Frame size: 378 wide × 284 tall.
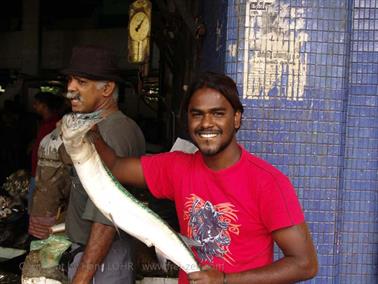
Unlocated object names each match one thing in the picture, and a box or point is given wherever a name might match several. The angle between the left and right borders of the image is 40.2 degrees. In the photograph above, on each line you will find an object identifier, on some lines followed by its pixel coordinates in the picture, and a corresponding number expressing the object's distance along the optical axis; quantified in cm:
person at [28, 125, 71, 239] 345
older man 246
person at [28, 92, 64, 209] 528
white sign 338
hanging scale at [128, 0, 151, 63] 458
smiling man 195
